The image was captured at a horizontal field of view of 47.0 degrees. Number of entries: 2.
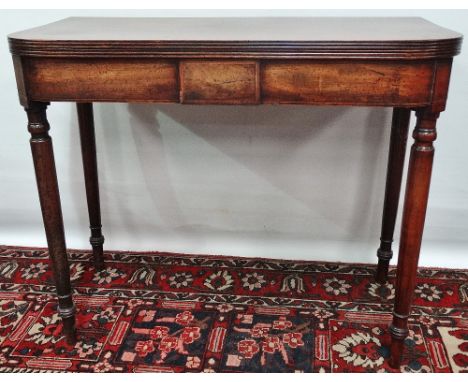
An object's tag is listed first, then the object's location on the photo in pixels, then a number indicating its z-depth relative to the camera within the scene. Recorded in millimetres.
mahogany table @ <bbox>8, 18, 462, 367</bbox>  1175
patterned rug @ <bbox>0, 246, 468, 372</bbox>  1525
